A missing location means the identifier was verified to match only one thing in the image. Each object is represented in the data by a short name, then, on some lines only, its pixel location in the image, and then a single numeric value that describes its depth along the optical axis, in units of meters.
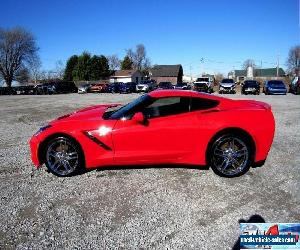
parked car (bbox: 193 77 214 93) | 34.72
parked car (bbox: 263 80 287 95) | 30.14
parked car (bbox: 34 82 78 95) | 41.06
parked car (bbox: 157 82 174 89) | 37.13
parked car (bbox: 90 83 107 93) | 43.20
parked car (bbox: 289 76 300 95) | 31.05
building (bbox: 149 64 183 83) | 78.81
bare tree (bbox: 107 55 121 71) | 105.50
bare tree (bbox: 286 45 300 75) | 105.36
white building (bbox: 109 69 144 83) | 79.31
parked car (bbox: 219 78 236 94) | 33.44
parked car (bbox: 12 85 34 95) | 43.36
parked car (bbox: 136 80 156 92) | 38.56
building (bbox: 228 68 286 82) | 111.66
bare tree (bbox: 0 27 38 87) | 62.99
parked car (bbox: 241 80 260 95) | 30.95
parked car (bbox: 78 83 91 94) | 43.19
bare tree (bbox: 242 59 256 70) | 126.12
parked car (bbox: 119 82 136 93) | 38.69
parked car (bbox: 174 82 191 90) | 37.12
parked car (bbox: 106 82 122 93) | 40.67
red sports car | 5.13
